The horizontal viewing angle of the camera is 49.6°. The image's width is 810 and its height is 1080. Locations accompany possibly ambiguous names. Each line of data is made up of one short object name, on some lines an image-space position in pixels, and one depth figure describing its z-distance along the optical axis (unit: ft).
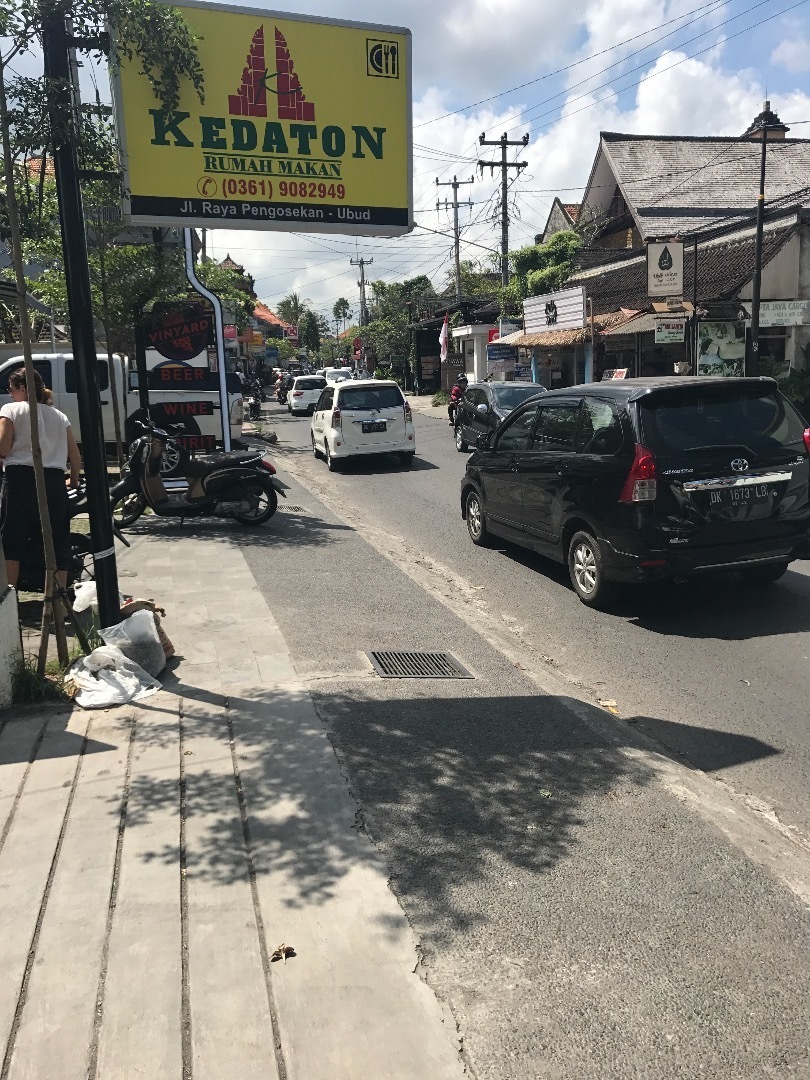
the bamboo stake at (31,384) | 15.35
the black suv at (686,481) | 21.04
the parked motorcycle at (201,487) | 33.24
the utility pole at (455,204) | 149.57
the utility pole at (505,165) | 114.11
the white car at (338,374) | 157.38
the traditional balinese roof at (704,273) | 69.82
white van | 40.73
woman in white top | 19.80
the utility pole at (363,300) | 290.13
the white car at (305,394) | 122.72
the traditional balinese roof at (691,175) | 101.24
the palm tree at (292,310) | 438.40
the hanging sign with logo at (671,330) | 68.59
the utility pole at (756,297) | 63.05
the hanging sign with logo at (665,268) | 69.72
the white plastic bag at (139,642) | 17.13
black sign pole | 16.06
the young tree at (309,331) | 428.56
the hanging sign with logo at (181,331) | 38.09
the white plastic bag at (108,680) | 16.02
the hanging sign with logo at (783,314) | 67.05
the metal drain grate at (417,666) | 18.07
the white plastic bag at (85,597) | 20.63
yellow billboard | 20.45
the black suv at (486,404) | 56.49
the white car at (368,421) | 55.77
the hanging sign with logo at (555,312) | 85.40
